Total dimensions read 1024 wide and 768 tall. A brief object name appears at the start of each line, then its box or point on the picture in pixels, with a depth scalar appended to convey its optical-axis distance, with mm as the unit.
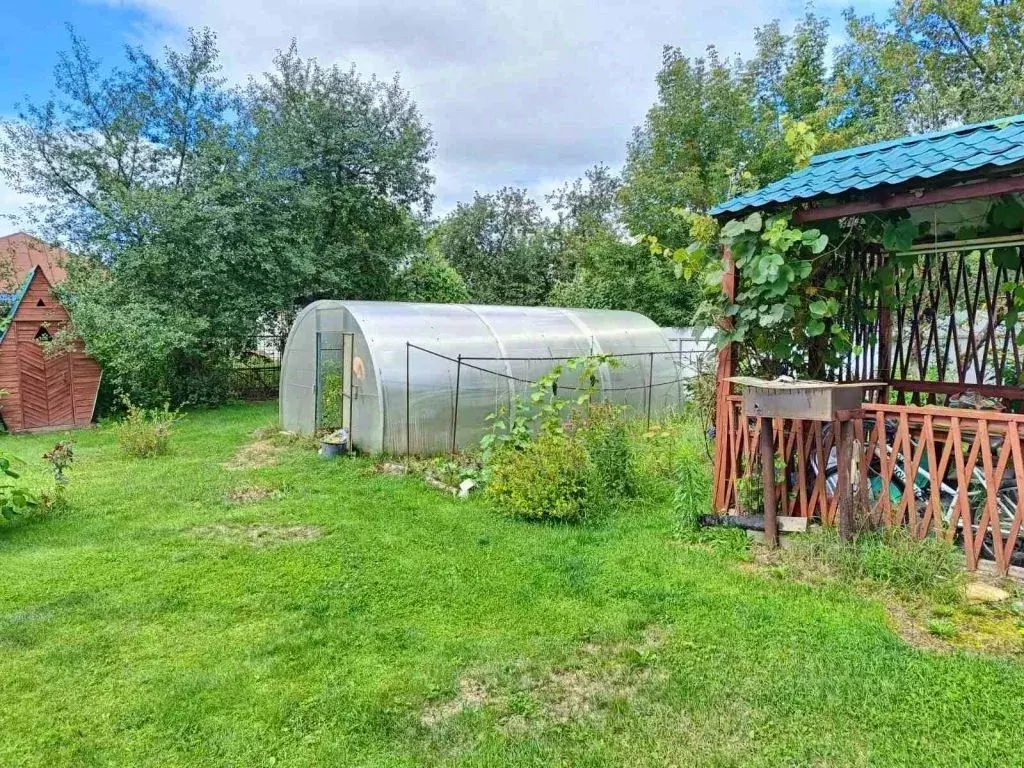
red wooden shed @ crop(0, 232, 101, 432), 10844
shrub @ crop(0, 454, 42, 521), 4941
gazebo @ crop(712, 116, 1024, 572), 3432
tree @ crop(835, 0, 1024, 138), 13391
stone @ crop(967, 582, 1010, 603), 3254
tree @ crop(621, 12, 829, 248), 14000
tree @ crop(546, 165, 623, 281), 22812
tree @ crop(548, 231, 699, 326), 15547
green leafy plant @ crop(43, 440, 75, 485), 5906
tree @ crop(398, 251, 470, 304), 16750
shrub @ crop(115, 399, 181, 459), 8211
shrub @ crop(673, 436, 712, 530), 4609
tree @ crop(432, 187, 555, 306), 22906
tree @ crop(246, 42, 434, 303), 13526
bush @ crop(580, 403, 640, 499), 5566
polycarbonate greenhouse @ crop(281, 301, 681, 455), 7531
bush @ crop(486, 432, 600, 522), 5109
